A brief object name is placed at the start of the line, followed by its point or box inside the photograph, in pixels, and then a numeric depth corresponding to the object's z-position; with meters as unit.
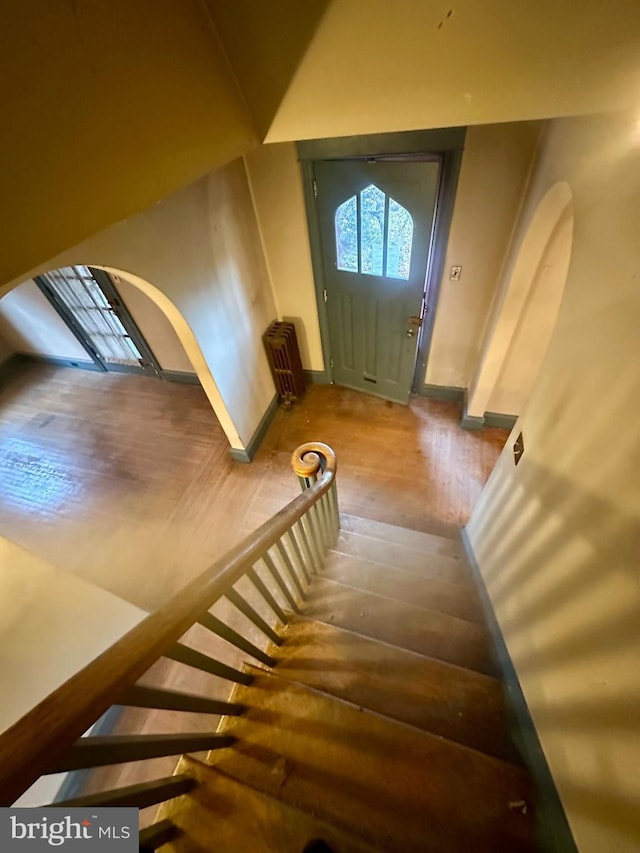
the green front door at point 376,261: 2.22
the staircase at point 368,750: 0.95
